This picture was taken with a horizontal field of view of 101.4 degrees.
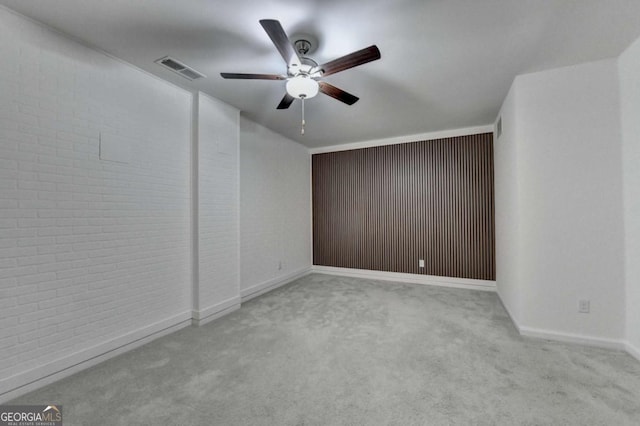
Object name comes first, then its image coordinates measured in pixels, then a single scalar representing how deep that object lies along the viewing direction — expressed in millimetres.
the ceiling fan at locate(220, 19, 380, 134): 1712
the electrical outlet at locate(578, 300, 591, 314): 2535
